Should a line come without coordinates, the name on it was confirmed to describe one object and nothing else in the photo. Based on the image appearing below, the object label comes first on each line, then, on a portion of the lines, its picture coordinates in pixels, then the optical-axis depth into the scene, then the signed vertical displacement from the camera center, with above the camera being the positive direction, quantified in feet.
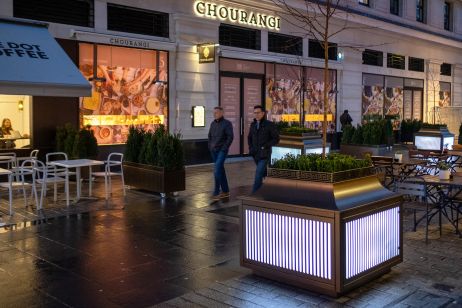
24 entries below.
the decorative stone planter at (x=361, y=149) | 53.42 -1.41
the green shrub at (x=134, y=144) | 39.58 -0.65
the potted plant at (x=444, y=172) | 26.53 -1.79
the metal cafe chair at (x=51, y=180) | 31.46 -2.65
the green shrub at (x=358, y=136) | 55.26 -0.11
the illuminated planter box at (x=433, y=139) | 54.03 -0.41
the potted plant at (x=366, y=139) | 53.78 -0.42
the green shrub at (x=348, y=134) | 56.18 +0.09
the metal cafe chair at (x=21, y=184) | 29.91 -2.71
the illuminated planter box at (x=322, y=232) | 17.10 -3.19
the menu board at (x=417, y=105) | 97.02 +5.30
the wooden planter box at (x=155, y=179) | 36.52 -2.96
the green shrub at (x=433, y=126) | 55.10 +0.89
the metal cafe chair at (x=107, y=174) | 34.79 -2.51
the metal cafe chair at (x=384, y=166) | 35.19 -1.97
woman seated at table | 43.57 +0.08
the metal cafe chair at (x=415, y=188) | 25.28 -2.46
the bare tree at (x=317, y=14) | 65.82 +15.55
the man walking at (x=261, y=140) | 34.83 -0.32
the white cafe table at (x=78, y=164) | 32.94 -1.72
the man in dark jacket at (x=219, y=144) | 36.76 -0.60
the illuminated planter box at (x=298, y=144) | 44.39 -0.75
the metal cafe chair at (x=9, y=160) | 37.07 -1.68
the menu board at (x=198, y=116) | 56.39 +1.95
